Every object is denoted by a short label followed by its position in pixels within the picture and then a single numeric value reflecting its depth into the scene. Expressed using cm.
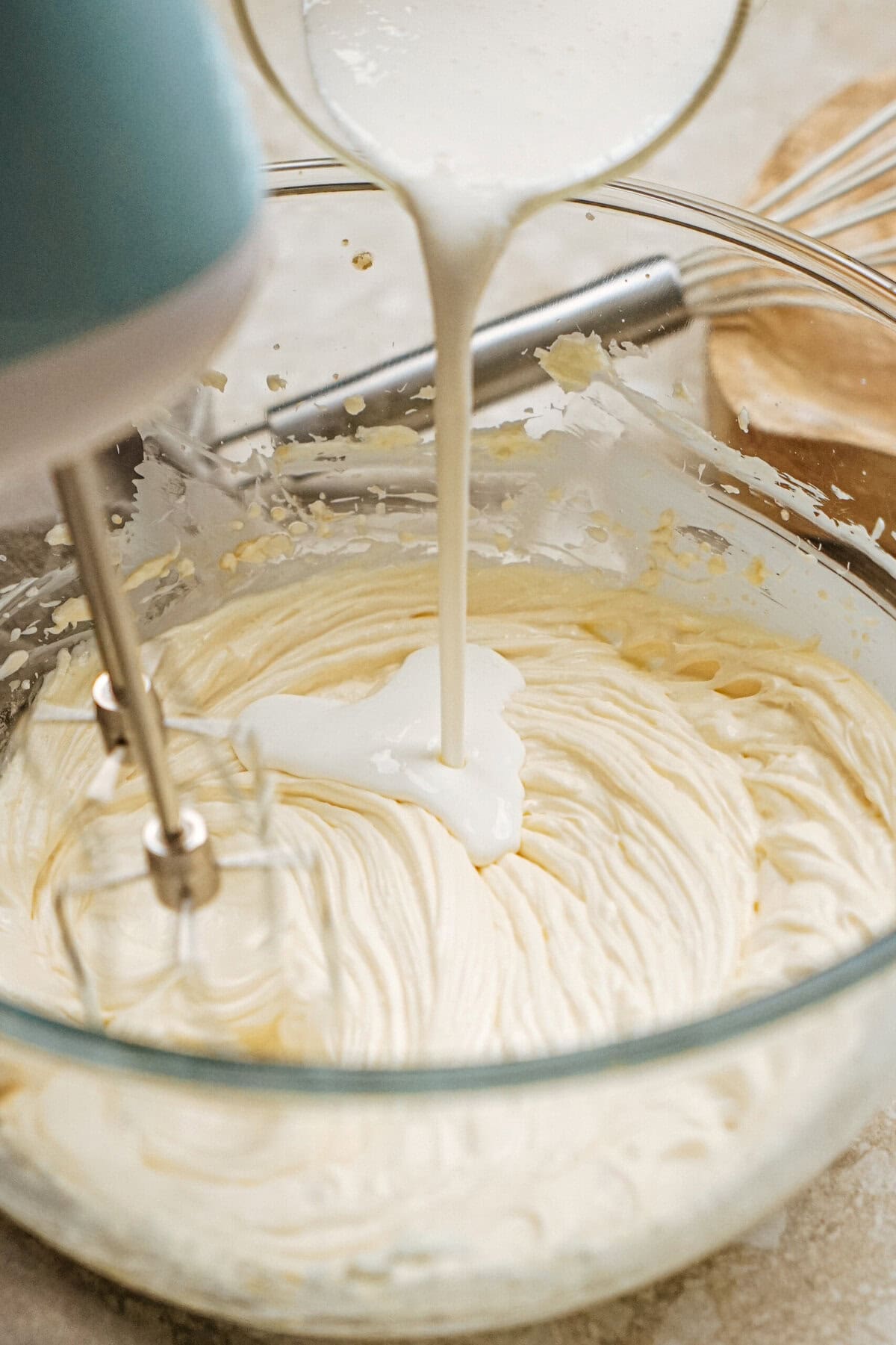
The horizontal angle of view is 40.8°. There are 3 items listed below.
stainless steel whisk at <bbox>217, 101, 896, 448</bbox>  87
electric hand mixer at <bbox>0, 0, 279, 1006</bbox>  30
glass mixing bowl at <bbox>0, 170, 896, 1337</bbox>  42
